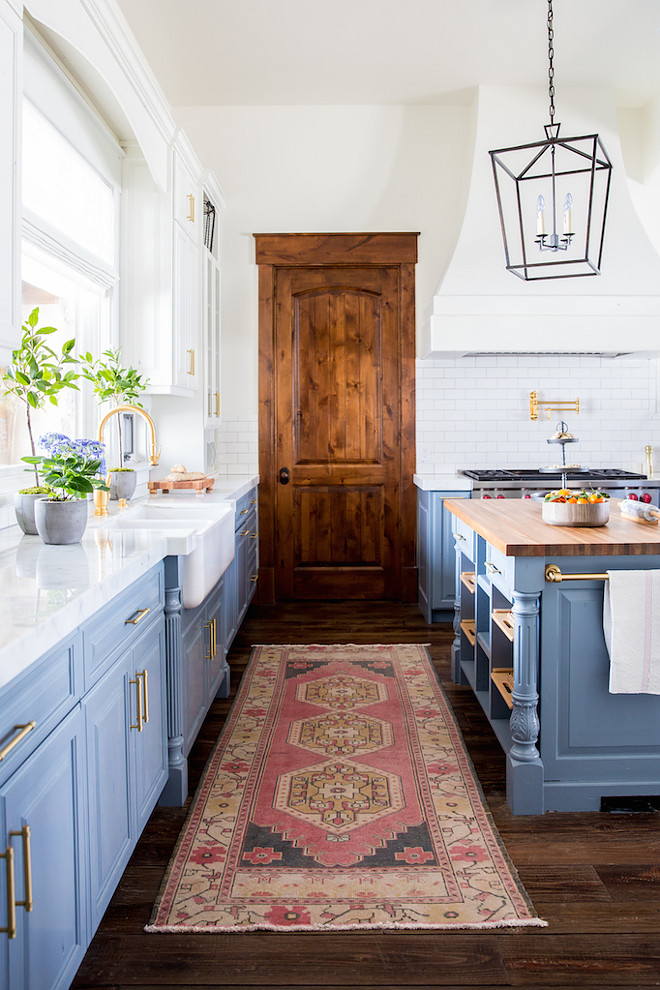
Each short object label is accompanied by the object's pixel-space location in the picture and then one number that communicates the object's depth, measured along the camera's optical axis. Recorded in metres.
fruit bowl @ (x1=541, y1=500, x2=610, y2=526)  2.67
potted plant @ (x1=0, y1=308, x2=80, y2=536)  2.45
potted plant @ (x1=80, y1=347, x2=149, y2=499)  3.37
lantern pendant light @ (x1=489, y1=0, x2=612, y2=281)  4.70
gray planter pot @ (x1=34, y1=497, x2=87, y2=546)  2.22
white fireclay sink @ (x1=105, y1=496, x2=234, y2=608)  2.43
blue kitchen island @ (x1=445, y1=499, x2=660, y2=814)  2.41
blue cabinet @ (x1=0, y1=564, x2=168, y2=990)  1.25
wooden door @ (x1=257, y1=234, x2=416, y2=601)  5.39
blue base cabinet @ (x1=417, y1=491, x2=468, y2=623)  4.80
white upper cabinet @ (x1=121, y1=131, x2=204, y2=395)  3.97
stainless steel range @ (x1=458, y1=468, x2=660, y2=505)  4.71
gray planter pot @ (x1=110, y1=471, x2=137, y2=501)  3.35
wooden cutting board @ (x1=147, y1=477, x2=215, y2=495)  4.06
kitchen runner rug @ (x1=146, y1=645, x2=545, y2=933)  1.96
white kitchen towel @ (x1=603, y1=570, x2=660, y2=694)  2.34
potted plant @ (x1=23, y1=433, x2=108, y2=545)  2.22
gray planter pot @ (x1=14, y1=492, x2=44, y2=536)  2.44
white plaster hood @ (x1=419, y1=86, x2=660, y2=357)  4.85
